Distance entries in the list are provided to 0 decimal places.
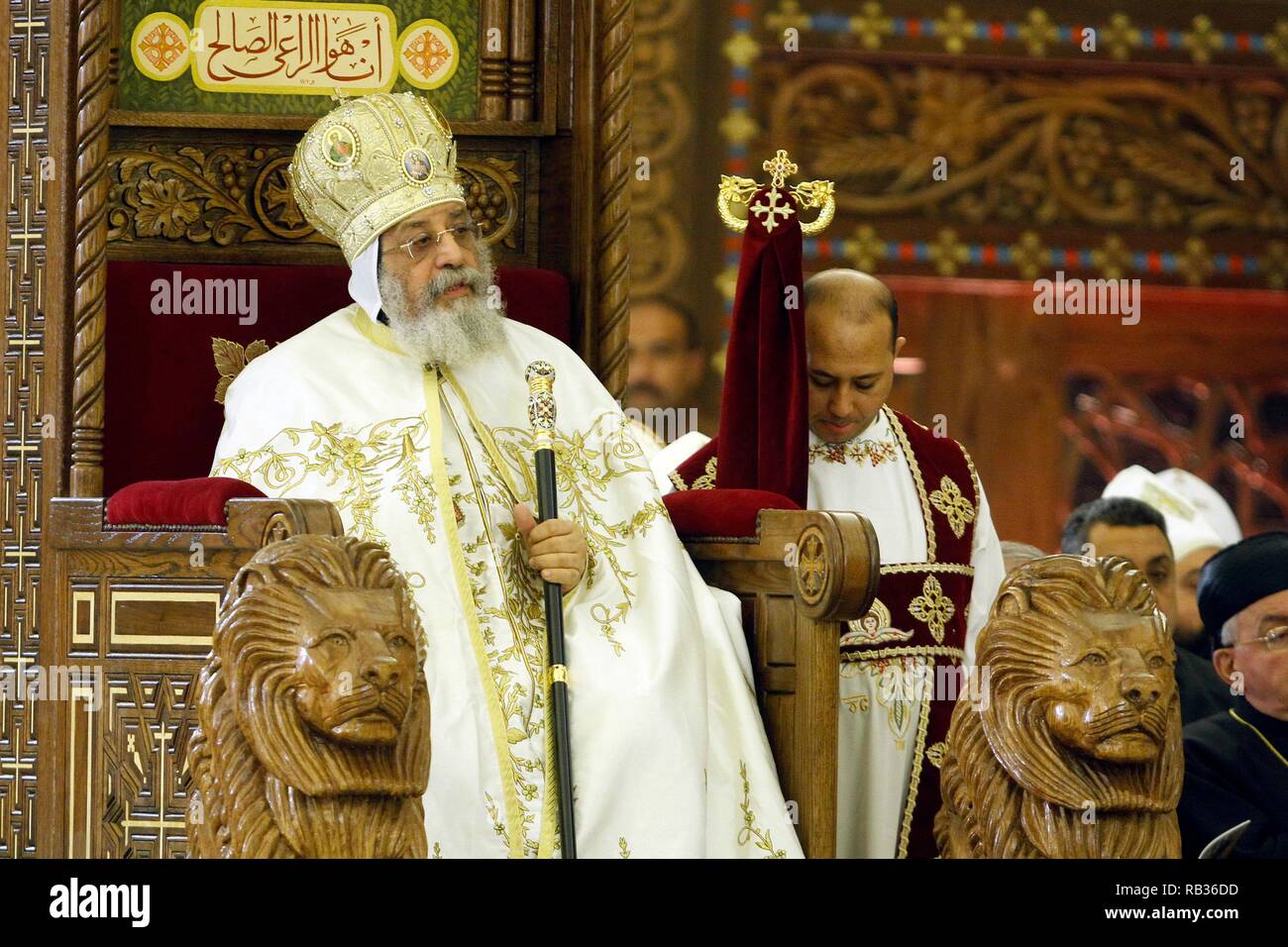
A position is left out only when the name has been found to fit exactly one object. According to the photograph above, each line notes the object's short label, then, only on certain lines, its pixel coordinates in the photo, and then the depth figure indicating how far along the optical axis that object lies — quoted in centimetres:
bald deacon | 948
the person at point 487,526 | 823
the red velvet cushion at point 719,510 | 873
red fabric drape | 941
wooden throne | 776
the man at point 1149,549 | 1130
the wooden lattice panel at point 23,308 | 822
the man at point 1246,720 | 877
